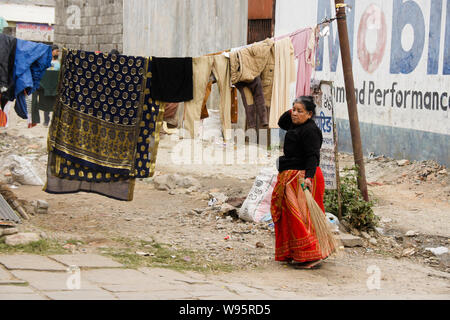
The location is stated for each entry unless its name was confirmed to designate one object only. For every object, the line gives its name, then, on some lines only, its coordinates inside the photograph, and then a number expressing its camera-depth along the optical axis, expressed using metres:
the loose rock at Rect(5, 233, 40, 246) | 10.34
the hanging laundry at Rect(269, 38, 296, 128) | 12.98
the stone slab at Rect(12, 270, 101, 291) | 7.96
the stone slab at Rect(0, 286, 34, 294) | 7.57
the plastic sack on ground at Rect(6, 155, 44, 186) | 16.86
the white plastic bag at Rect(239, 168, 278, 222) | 13.35
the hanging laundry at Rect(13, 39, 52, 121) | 11.41
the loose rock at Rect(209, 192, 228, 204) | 15.14
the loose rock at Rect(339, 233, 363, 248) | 11.96
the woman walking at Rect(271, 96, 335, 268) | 10.22
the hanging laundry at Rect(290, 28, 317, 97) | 13.01
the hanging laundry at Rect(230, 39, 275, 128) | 12.45
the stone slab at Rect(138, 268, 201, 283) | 9.17
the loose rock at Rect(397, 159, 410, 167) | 19.25
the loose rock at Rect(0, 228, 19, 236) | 10.72
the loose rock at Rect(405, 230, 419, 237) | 12.99
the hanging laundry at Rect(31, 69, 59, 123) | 16.12
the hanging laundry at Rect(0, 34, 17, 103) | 11.24
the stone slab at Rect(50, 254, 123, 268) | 9.46
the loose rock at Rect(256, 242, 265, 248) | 11.84
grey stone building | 25.94
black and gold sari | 11.54
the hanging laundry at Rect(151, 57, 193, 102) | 11.67
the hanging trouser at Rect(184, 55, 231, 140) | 12.08
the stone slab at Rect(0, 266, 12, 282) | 8.22
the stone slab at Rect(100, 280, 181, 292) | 8.16
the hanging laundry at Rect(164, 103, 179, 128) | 12.23
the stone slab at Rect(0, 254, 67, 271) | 8.93
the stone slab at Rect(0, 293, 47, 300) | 7.30
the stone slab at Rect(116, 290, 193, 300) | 7.77
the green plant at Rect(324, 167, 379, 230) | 12.53
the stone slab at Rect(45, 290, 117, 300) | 7.51
